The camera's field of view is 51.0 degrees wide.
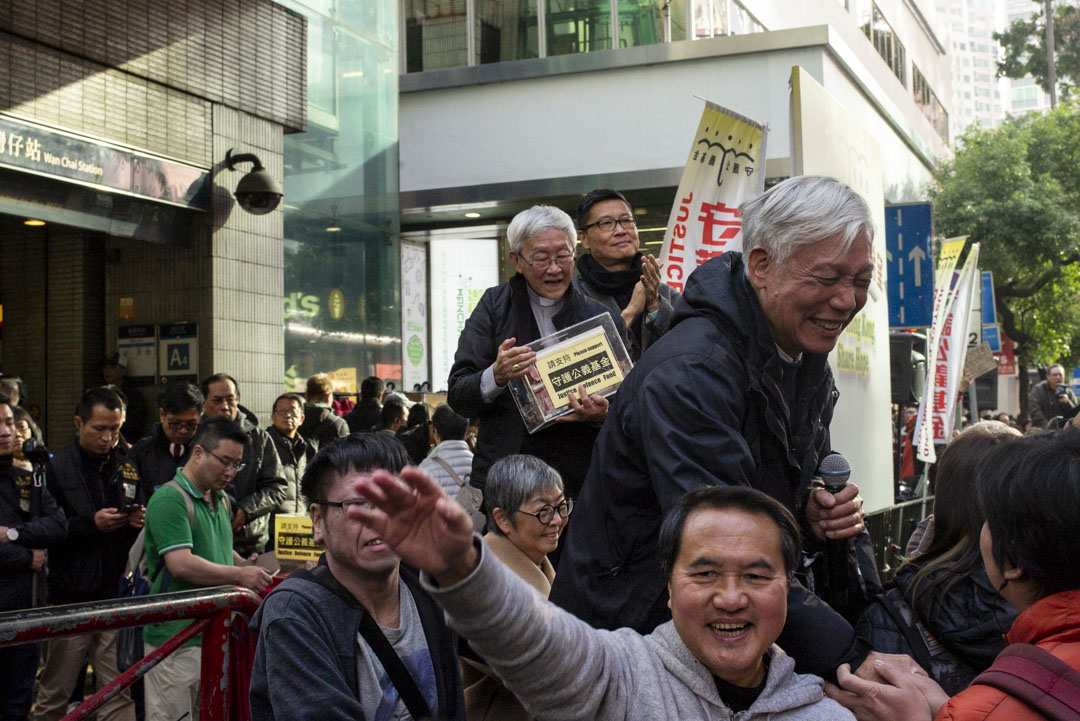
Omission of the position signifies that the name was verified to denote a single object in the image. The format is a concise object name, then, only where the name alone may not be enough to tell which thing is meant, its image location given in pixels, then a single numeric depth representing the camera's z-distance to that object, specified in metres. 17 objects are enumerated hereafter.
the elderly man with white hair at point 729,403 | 2.48
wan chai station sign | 9.28
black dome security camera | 10.84
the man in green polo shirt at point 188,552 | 4.98
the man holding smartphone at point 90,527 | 6.08
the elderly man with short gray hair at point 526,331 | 4.48
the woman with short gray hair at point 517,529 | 4.30
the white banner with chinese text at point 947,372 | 11.45
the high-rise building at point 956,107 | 189.16
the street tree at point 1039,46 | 40.25
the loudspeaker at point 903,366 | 12.71
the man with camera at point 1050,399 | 17.62
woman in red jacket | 2.13
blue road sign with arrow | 11.11
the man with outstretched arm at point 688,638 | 1.86
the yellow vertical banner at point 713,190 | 6.87
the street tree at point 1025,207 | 28.89
